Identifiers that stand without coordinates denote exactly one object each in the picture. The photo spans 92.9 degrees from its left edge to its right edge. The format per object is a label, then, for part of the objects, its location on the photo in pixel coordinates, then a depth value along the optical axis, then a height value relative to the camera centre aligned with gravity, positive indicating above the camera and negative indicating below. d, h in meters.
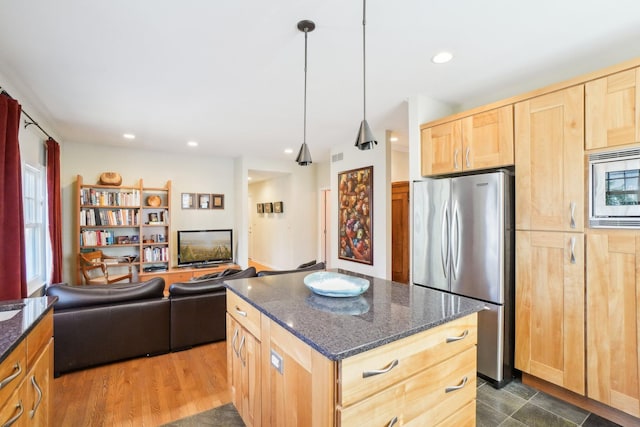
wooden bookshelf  5.03 -0.16
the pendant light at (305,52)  1.94 +1.18
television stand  5.34 -1.11
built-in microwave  1.88 +0.12
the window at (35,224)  3.53 -0.12
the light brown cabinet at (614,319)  1.89 -0.72
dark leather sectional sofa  2.57 -0.98
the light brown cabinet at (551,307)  2.12 -0.73
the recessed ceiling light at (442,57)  2.31 +1.18
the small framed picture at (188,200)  6.10 +0.25
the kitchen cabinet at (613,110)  1.86 +0.62
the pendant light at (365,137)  1.90 +0.46
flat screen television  5.89 -0.70
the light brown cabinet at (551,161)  2.11 +0.35
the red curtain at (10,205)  2.27 +0.07
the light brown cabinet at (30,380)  1.16 -0.74
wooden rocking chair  4.72 -0.87
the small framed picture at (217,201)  6.40 +0.23
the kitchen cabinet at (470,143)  2.49 +0.59
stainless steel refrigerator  2.41 -0.35
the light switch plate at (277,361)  1.41 -0.71
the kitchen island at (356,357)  1.11 -0.63
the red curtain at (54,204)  3.89 +0.13
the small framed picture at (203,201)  6.27 +0.23
